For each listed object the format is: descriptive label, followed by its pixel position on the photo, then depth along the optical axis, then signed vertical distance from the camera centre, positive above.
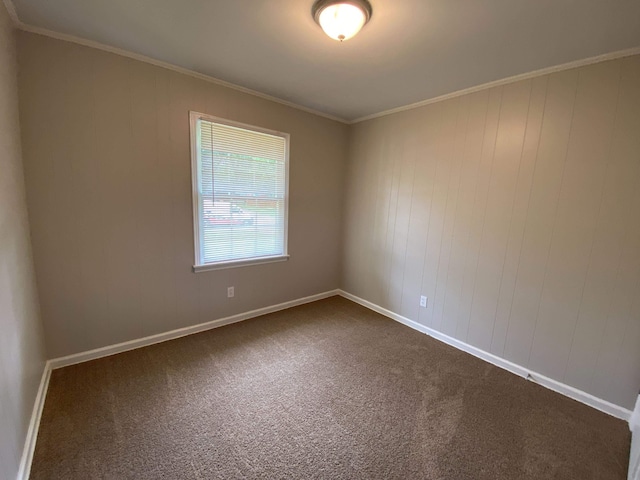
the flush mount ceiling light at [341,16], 1.42 +1.03
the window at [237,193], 2.53 +0.07
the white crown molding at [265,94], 1.72 +1.06
